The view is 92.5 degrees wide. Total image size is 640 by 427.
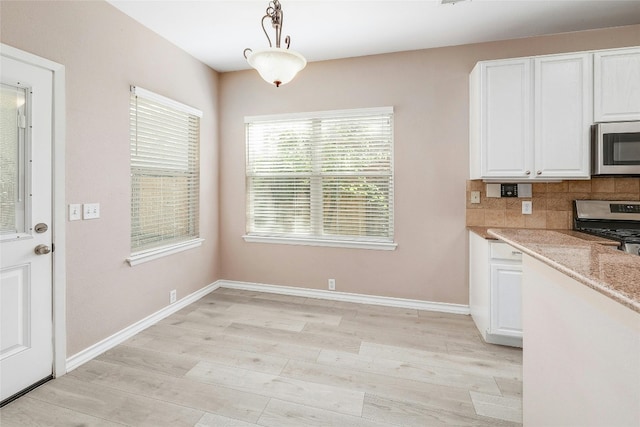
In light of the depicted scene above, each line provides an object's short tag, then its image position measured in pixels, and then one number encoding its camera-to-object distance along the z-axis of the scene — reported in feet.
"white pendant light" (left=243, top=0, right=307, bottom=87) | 6.00
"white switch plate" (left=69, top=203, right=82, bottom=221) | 7.16
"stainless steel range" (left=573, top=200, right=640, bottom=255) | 8.74
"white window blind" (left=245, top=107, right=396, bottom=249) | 11.12
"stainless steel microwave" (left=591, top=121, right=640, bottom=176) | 7.91
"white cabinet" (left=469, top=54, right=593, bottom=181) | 8.43
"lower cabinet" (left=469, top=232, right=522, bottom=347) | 8.17
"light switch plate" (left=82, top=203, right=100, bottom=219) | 7.48
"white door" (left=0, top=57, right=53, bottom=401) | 6.04
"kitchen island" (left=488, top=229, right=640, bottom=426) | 2.61
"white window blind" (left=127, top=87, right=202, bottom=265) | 9.05
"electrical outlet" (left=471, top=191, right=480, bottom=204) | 10.12
